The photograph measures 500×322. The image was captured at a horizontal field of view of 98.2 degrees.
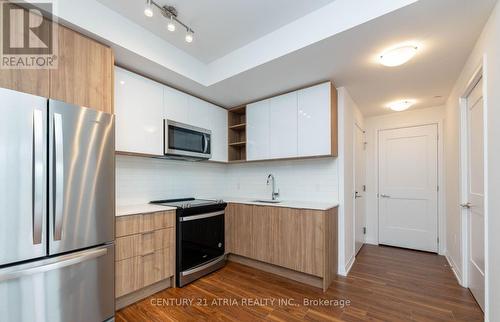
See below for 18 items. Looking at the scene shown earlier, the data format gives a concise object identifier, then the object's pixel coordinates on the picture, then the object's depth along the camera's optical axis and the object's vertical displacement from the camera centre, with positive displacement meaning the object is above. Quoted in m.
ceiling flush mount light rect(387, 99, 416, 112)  3.39 +0.93
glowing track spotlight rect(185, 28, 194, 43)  2.10 +1.28
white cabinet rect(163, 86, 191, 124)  2.79 +0.79
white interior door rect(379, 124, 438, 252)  3.69 -0.44
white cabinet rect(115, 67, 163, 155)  2.32 +0.58
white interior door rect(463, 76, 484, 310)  2.00 -0.29
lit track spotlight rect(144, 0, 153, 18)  1.73 +1.32
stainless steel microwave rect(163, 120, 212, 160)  2.71 +0.30
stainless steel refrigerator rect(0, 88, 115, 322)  1.31 -0.32
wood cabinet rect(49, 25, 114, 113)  1.69 +0.76
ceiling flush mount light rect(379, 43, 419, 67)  2.00 +1.03
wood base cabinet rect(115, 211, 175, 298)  2.03 -0.88
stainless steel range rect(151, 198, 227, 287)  2.50 -0.93
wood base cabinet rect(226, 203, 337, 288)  2.43 -0.92
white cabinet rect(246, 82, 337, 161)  2.74 +0.54
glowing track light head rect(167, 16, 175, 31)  1.91 +1.22
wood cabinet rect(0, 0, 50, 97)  1.44 +0.61
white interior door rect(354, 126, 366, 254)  3.54 -0.42
